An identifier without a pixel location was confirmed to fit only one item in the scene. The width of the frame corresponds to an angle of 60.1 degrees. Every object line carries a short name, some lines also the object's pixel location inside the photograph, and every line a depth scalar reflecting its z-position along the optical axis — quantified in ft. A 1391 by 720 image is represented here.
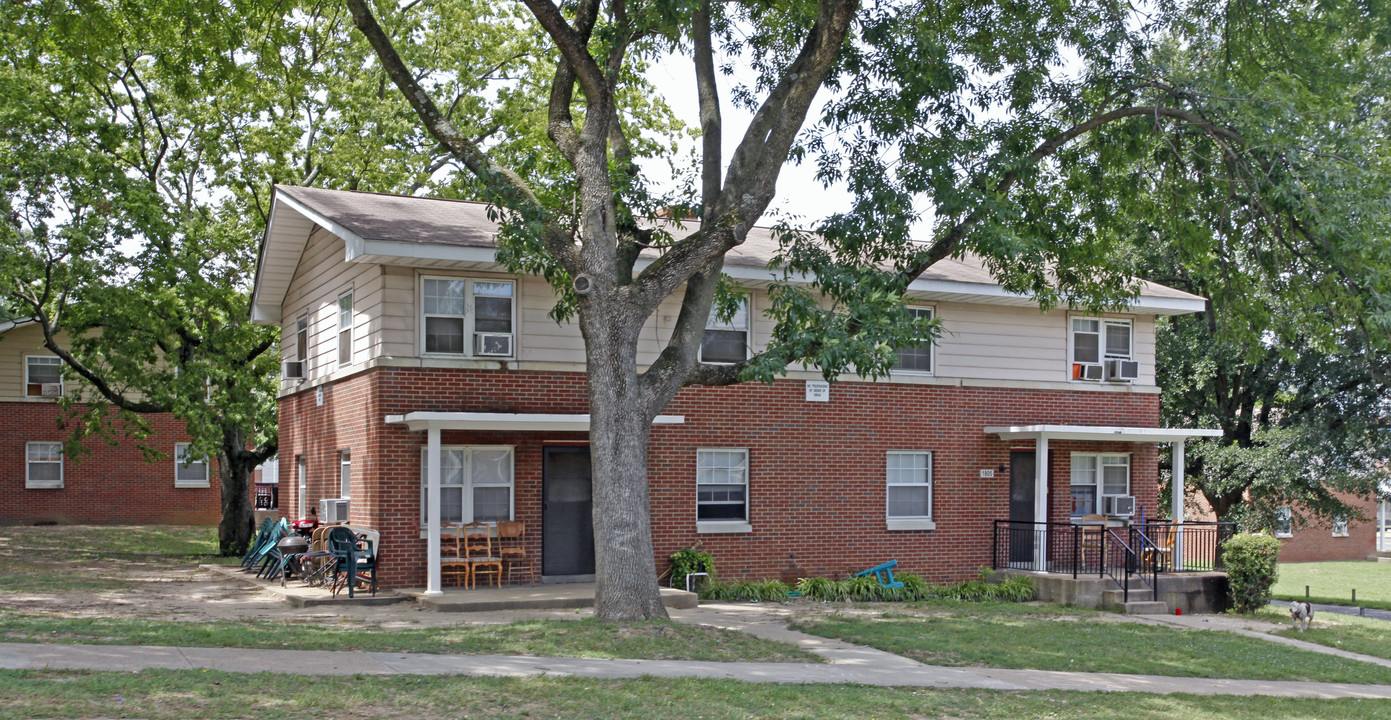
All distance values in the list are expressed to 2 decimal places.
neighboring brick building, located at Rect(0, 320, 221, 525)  110.93
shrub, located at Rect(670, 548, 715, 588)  58.80
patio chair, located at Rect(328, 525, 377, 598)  52.01
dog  56.59
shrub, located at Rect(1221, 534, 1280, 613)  62.39
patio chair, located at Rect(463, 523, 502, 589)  56.03
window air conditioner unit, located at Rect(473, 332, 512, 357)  56.90
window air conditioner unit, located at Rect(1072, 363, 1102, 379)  70.49
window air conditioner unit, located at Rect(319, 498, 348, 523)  61.16
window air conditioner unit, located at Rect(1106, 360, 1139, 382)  70.69
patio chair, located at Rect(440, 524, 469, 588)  56.39
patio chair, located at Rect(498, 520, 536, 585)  57.36
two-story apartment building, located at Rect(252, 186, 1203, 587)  55.72
